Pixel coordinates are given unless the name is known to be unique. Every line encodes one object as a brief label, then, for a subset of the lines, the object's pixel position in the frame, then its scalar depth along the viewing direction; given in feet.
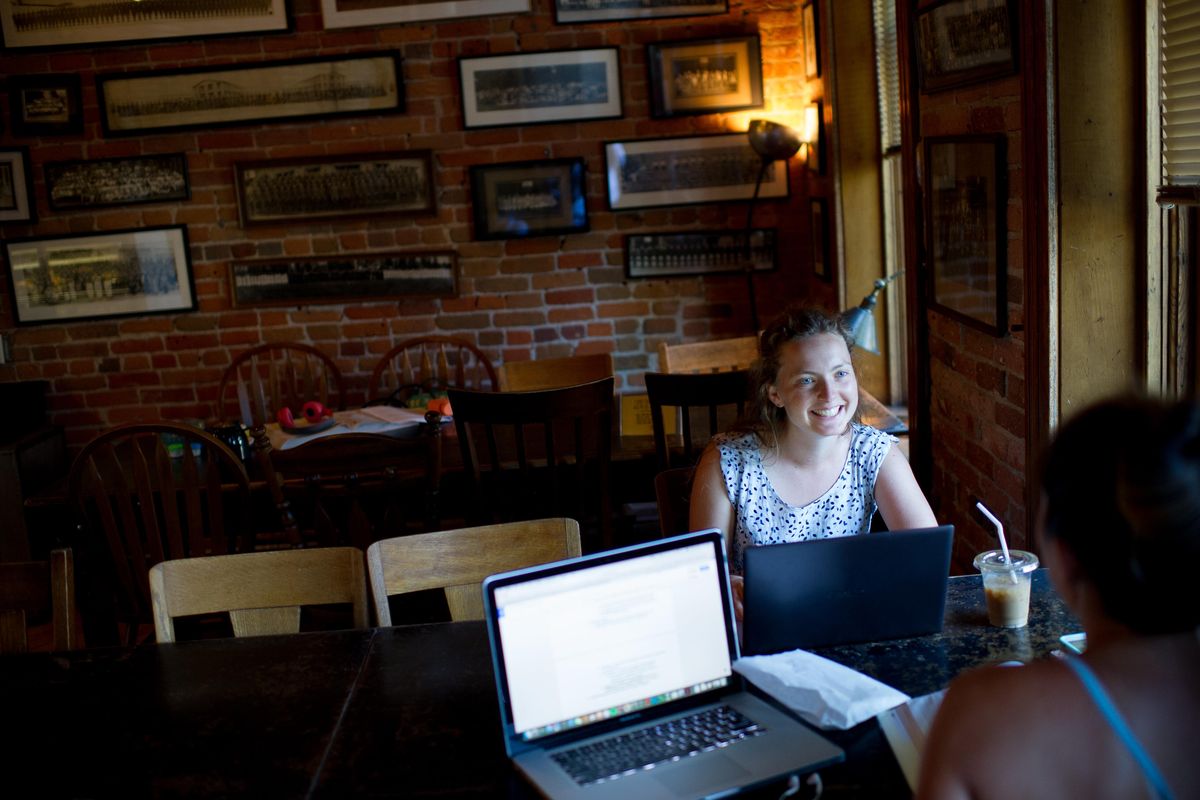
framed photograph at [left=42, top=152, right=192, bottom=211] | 16.47
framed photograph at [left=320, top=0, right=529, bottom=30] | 16.08
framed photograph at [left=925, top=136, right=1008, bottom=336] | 8.51
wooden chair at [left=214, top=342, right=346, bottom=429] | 15.88
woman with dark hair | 3.41
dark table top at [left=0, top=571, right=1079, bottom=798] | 5.22
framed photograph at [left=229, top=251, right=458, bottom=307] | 16.78
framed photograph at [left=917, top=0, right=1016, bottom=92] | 8.09
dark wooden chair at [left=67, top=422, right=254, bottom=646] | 9.92
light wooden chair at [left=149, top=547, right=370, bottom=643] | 7.30
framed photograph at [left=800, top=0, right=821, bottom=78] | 15.16
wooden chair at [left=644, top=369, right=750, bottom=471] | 10.12
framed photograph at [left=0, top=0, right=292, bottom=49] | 16.08
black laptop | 5.79
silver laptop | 5.03
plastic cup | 6.14
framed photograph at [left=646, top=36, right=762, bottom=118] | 16.26
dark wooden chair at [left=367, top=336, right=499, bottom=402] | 16.20
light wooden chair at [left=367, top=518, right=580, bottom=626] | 7.34
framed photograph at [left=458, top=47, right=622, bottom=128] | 16.26
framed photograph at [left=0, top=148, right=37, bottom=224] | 16.44
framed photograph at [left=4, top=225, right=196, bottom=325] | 16.63
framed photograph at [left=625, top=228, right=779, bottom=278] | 16.79
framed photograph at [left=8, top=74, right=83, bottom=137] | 16.24
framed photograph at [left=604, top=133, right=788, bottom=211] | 16.51
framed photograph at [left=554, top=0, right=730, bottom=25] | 16.11
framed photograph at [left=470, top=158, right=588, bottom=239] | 16.56
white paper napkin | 5.31
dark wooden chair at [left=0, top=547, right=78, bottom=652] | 7.38
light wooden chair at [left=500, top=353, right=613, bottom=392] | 13.79
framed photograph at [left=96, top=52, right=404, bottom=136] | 16.28
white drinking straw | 6.09
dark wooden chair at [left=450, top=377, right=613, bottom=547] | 9.93
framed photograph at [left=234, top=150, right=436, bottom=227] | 16.52
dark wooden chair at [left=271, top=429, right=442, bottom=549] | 10.14
